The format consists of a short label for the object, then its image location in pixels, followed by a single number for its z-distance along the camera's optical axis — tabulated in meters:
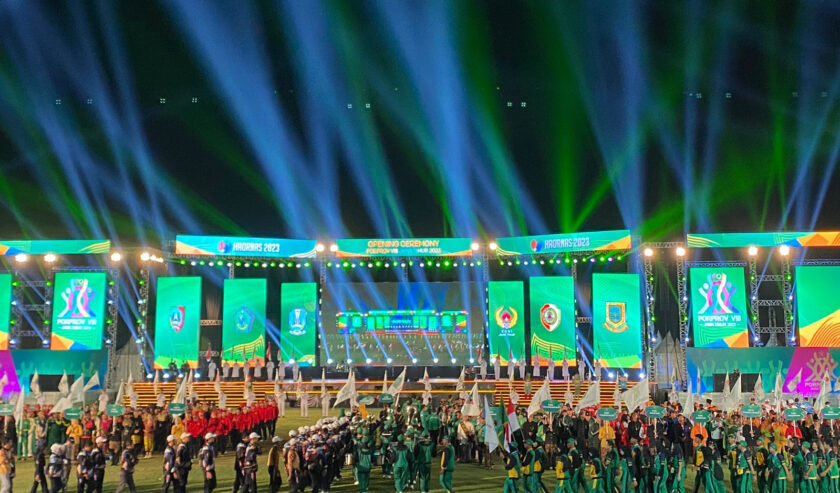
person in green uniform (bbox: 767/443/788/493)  15.27
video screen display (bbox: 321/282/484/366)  37.59
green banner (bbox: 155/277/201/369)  36.72
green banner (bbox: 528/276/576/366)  36.19
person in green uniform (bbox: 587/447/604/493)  14.84
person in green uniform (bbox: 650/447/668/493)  15.16
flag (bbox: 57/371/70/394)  22.28
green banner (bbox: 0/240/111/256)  35.91
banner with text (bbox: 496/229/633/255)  34.91
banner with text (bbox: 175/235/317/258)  36.69
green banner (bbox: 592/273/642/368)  35.28
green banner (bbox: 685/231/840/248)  34.28
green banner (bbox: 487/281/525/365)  36.88
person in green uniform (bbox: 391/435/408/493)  15.81
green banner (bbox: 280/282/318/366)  37.66
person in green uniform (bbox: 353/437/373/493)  15.71
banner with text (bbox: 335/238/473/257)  36.84
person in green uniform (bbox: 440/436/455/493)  15.18
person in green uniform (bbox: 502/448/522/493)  14.53
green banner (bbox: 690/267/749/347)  34.19
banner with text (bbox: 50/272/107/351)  35.66
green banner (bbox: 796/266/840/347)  33.88
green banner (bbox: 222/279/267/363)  37.25
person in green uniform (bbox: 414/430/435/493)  15.83
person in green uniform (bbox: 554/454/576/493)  14.48
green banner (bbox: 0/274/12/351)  35.34
